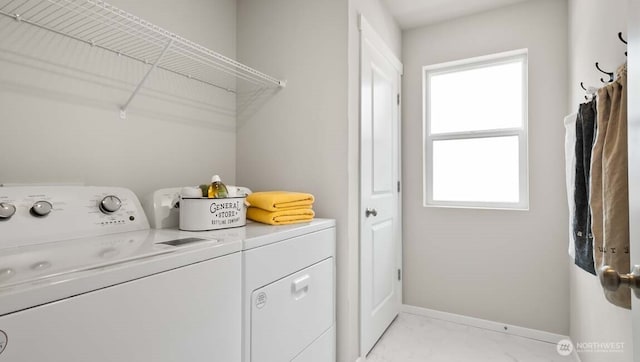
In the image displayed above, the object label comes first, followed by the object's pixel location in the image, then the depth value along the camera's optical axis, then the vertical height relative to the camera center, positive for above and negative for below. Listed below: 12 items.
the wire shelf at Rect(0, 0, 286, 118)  1.19 +0.66
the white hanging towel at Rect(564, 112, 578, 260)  1.44 +0.09
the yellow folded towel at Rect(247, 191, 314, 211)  1.51 -0.09
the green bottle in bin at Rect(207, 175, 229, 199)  1.39 -0.03
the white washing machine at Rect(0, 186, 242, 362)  0.63 -0.24
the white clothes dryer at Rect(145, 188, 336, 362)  1.15 -0.43
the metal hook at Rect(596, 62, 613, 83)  1.24 +0.42
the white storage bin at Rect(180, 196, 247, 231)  1.32 -0.13
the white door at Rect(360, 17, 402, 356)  1.94 -0.05
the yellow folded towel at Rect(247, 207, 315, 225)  1.51 -0.17
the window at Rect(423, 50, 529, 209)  2.37 +0.39
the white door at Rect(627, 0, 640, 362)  0.63 +0.08
